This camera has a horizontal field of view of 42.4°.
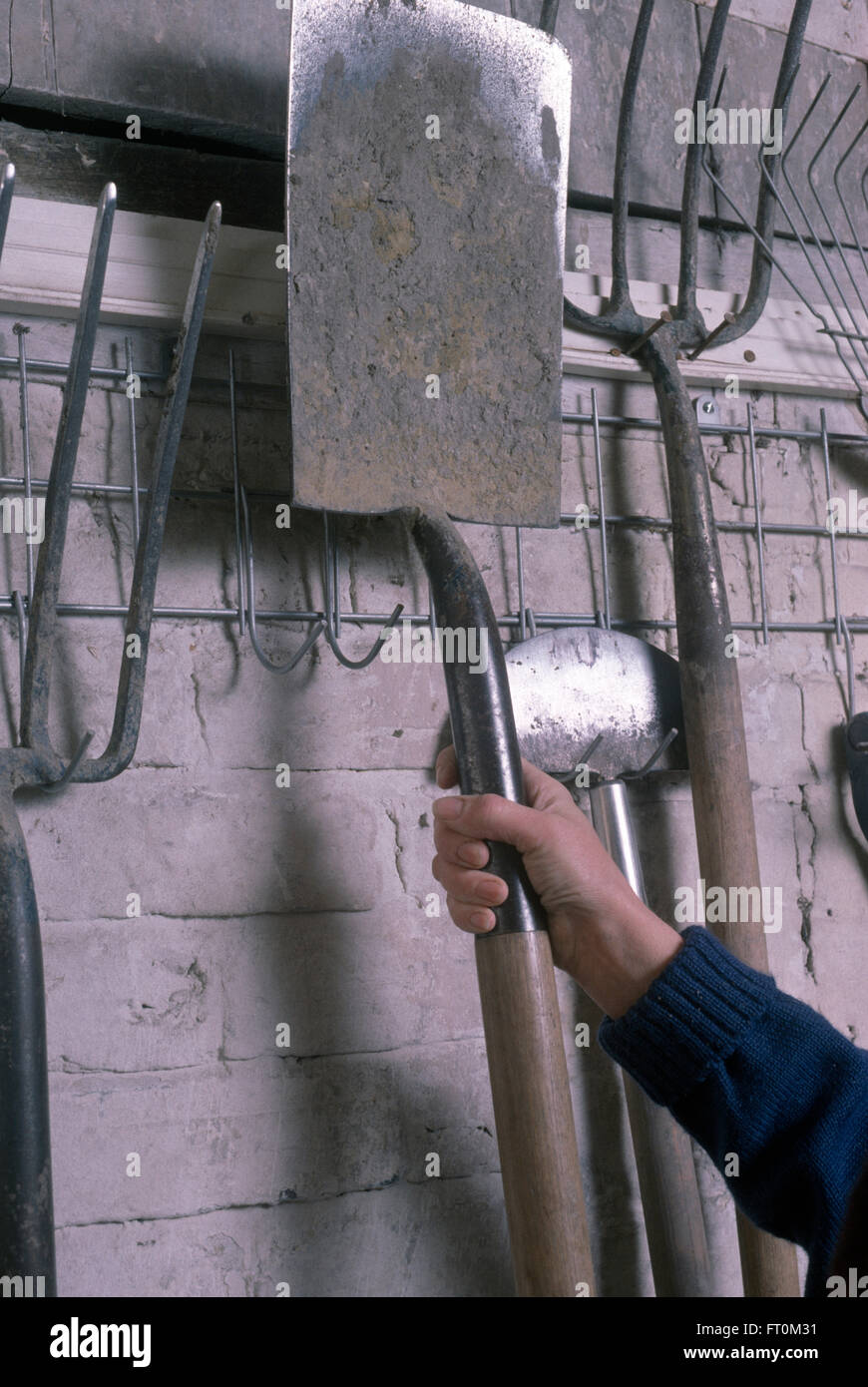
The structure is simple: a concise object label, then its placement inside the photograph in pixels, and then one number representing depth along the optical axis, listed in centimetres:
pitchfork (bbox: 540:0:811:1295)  108
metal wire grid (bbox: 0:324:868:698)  101
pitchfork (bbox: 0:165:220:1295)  76
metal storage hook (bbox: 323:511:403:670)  108
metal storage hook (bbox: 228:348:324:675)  104
